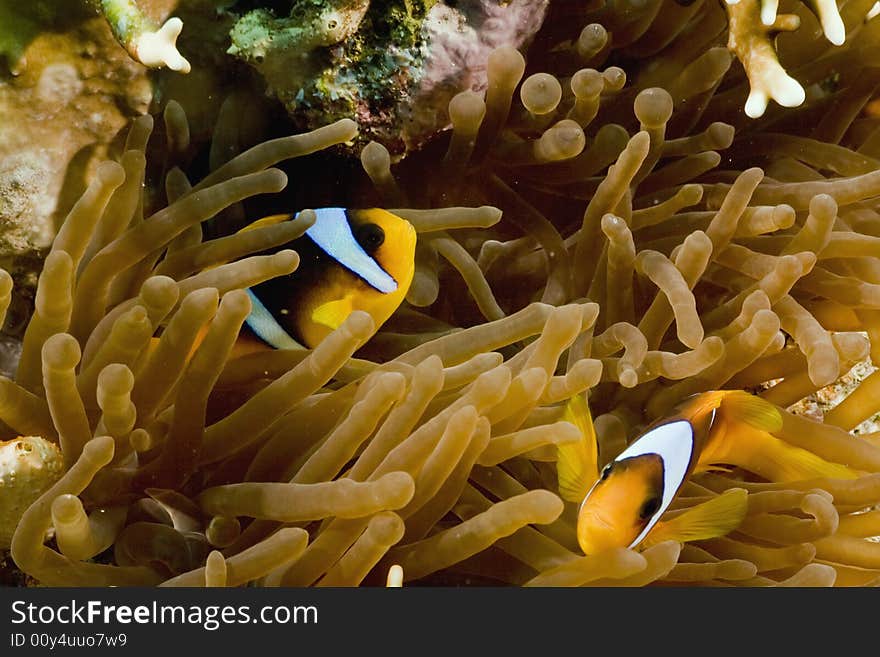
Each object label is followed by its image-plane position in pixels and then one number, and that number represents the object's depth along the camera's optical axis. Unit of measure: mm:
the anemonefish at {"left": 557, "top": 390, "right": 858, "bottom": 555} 749
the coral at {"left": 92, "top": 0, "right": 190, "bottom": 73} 758
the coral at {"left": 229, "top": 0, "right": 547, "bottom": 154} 789
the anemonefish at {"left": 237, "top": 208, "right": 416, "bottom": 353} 775
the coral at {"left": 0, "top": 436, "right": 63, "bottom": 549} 735
